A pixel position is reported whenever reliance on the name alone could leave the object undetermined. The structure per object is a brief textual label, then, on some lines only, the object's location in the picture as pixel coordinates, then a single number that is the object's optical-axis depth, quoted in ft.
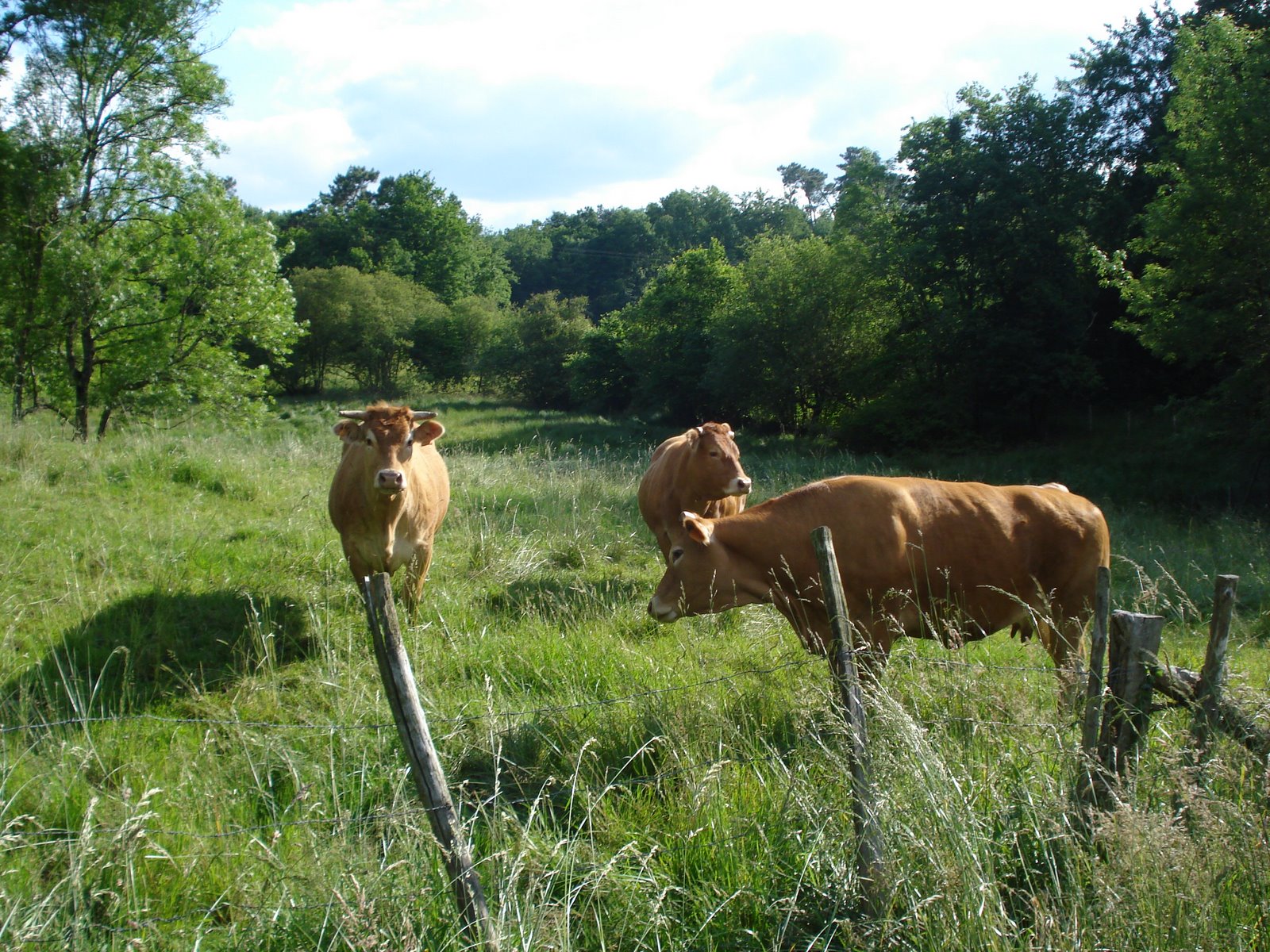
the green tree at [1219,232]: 51.96
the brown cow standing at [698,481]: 27.96
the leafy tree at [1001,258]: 88.99
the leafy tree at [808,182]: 348.18
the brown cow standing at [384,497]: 22.61
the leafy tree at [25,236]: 54.29
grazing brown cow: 17.17
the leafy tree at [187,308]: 60.85
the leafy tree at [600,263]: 295.28
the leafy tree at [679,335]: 133.08
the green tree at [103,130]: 56.24
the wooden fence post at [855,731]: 9.34
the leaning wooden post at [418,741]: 8.66
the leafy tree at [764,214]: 286.05
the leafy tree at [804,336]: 108.68
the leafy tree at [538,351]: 163.02
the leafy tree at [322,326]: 157.38
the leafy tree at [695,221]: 294.05
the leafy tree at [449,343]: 172.86
